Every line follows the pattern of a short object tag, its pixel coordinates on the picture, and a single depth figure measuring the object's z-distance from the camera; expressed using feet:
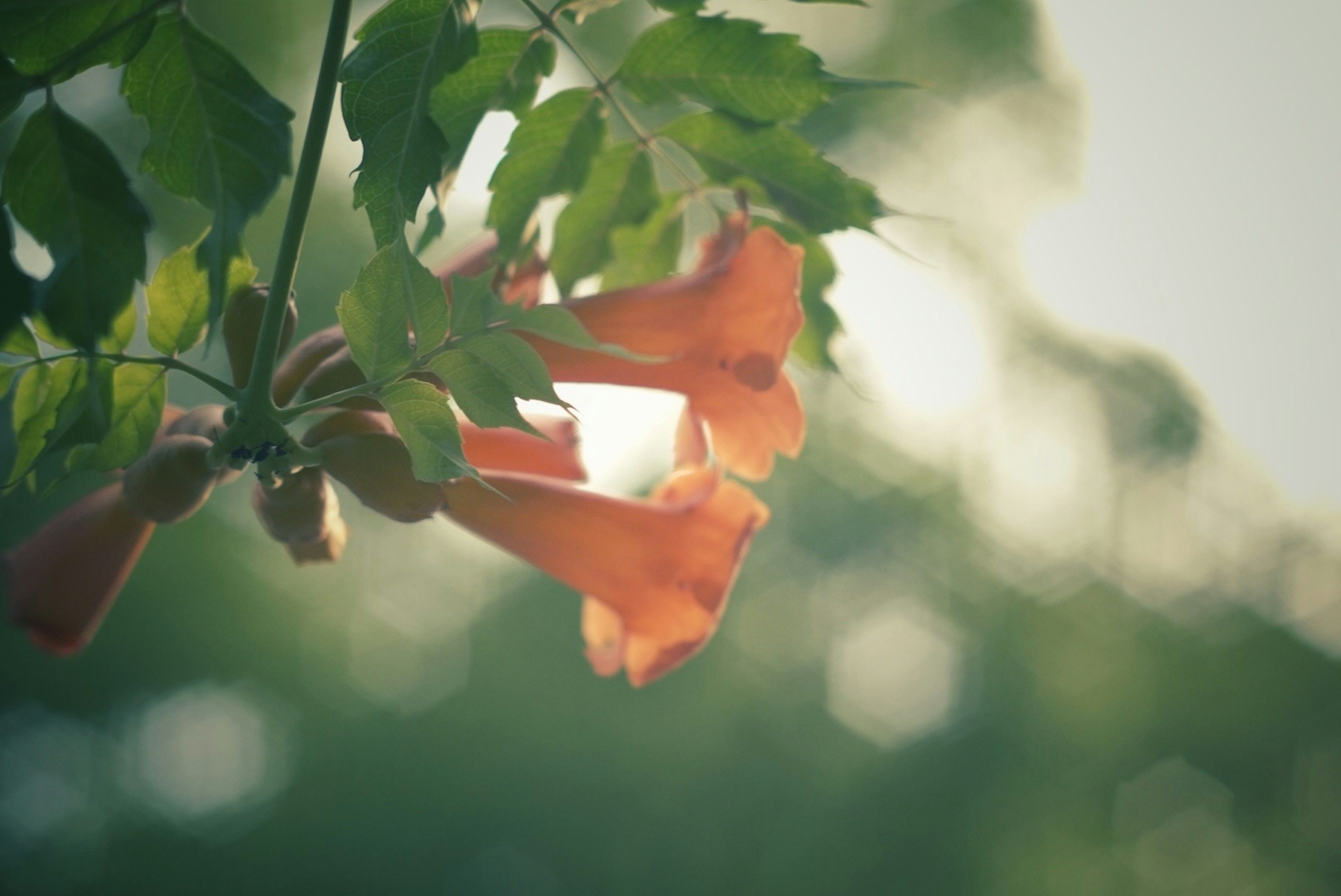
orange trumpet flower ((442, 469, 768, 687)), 2.06
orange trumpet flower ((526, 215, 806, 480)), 2.01
